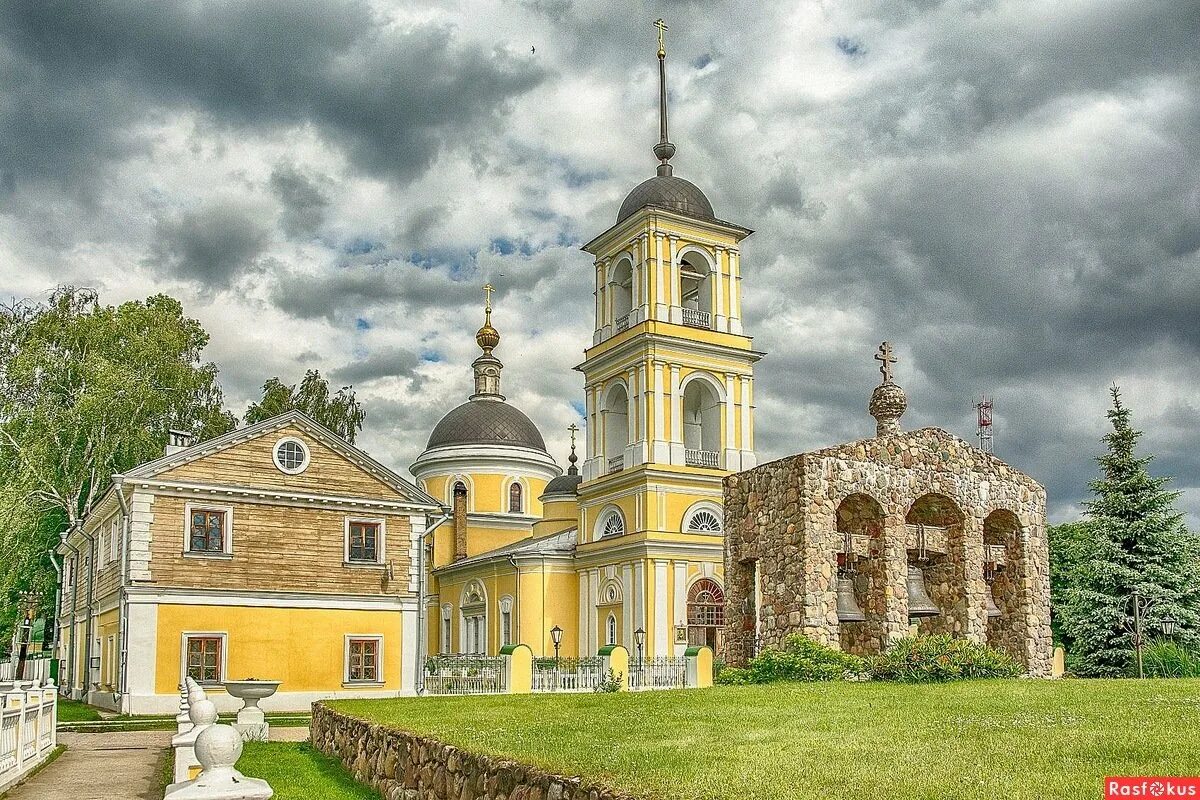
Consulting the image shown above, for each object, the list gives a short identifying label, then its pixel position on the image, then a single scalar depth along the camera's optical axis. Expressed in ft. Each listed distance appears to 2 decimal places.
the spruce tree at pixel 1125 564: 108.68
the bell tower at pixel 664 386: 146.00
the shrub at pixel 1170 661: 80.28
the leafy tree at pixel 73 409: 125.90
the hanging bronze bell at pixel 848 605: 81.35
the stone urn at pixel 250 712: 66.39
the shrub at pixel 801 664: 74.90
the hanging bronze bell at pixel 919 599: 82.69
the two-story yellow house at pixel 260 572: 98.58
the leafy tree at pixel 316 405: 172.24
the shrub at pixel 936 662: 71.26
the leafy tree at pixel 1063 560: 117.70
